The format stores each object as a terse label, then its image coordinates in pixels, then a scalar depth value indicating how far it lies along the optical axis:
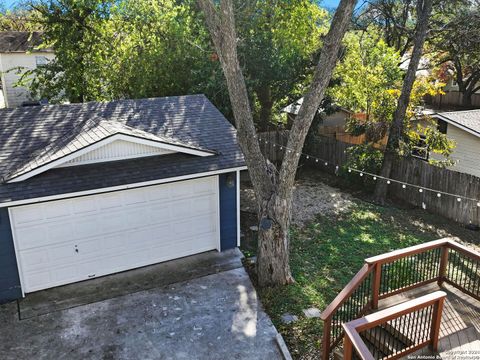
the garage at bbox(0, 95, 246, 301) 8.41
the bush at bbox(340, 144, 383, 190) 14.62
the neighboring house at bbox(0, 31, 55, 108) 25.52
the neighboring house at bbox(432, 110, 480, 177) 13.97
